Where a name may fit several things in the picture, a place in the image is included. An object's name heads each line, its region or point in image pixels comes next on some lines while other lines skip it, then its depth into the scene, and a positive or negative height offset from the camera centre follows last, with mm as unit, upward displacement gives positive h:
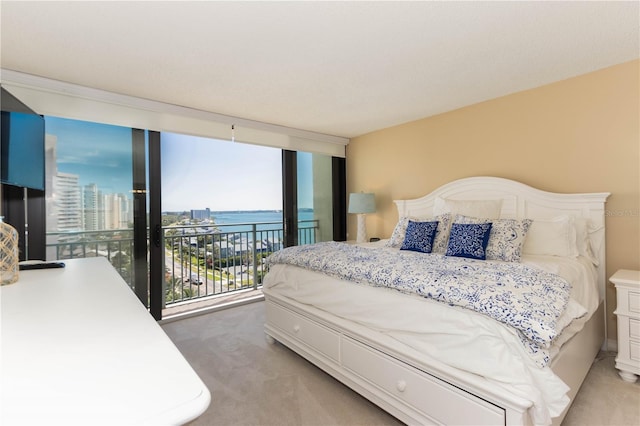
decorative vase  1297 -155
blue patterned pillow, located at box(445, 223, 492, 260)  2438 -240
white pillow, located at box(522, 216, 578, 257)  2434 -225
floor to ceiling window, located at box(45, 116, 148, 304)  2762 +241
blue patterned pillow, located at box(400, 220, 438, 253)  2867 -234
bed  1278 -581
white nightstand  2037 -806
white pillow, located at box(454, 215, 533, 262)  2338 -221
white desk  499 -318
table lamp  4191 +153
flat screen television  1654 +434
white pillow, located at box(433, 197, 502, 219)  2916 +46
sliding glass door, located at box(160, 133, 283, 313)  3668 +36
